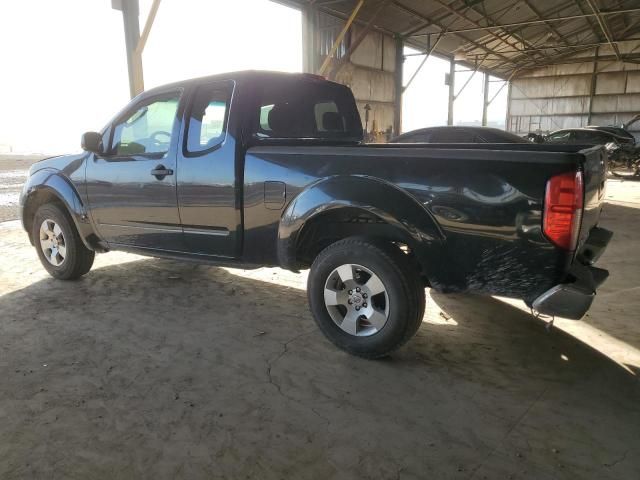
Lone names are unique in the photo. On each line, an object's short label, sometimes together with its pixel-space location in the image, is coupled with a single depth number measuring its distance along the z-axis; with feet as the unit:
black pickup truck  7.82
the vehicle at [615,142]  43.98
